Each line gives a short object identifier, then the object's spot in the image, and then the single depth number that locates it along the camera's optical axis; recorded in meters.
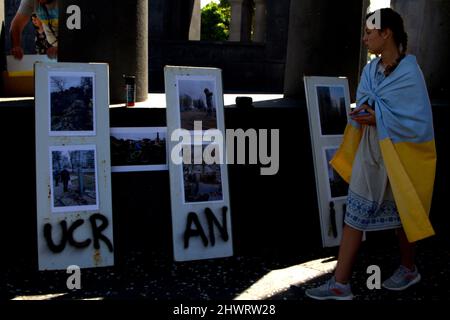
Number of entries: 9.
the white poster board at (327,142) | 4.64
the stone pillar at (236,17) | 20.30
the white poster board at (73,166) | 3.93
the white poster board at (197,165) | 4.21
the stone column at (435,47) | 5.83
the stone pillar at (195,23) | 16.48
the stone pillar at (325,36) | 5.32
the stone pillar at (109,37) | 4.58
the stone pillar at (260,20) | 18.99
